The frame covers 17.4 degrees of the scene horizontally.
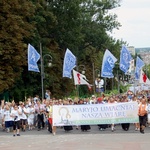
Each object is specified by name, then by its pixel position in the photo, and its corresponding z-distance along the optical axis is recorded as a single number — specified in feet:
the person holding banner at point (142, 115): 78.76
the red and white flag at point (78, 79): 112.98
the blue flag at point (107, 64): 108.17
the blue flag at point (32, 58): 108.68
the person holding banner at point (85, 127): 85.50
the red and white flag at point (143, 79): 129.59
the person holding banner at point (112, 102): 83.60
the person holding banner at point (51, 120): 83.76
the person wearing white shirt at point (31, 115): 93.07
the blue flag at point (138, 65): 126.17
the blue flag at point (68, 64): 107.55
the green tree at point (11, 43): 136.87
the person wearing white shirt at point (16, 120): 81.97
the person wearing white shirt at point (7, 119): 89.86
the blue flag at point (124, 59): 111.04
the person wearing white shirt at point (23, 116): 89.42
